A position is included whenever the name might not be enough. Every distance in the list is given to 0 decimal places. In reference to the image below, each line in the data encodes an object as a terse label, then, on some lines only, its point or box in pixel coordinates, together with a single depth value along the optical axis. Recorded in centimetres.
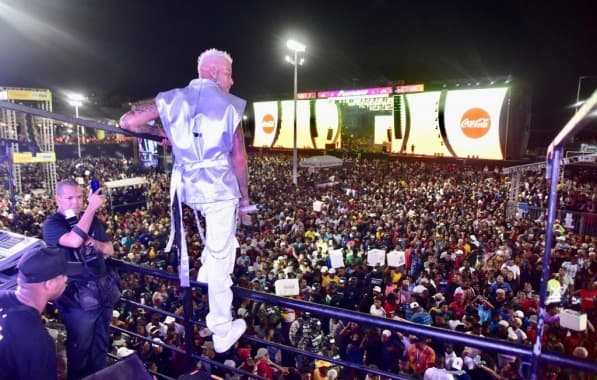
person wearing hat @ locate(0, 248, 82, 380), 185
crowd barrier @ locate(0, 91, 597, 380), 128
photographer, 239
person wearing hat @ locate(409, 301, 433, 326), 635
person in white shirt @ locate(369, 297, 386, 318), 649
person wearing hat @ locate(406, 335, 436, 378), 512
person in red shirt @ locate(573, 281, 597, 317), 712
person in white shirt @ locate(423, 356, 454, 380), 466
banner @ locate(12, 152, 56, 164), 1909
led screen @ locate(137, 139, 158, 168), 2601
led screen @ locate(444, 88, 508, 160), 2650
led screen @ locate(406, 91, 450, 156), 2950
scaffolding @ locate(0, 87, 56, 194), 1911
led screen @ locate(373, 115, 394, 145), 3269
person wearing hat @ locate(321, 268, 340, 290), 838
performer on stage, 191
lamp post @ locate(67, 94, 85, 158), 3143
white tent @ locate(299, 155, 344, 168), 2362
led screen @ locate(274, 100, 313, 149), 3795
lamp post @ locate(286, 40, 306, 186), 2033
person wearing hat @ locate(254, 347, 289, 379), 489
